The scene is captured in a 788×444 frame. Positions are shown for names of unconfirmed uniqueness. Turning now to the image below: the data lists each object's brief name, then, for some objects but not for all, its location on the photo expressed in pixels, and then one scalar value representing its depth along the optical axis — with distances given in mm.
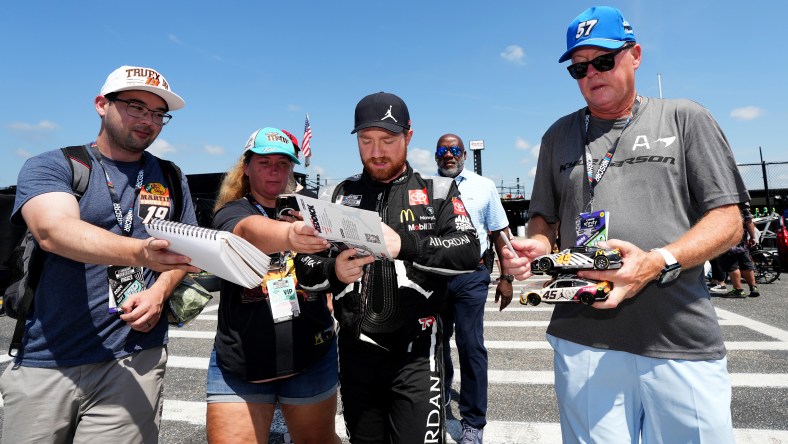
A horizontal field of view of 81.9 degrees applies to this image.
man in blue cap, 1772
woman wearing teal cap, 2428
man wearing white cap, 2057
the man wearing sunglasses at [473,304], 3809
